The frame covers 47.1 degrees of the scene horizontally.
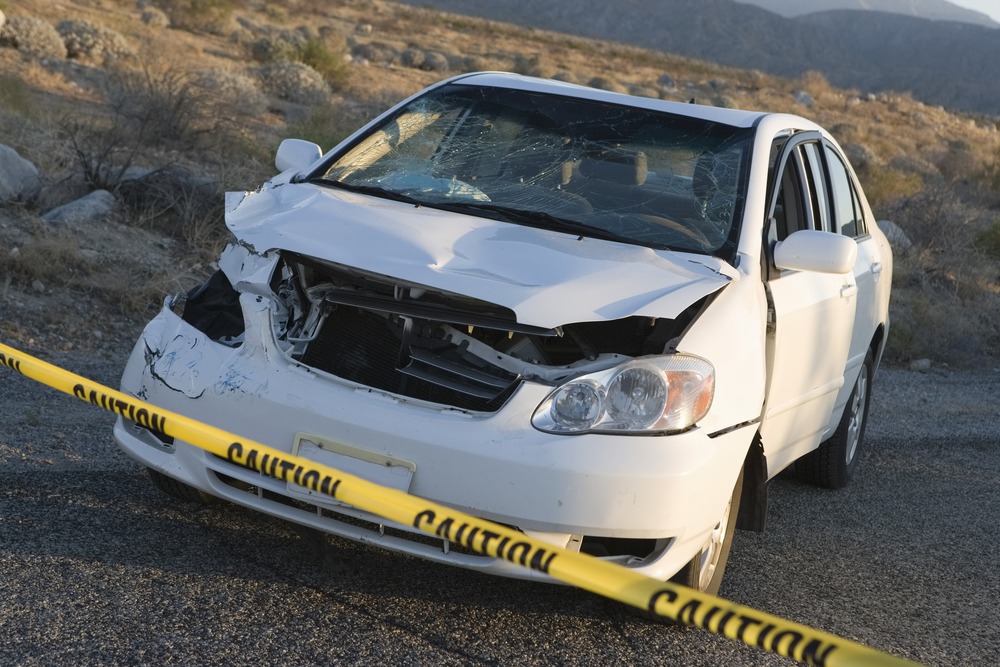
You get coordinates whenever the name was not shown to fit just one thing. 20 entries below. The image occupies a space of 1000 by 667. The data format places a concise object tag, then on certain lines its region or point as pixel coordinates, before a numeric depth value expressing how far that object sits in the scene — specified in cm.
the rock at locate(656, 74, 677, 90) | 4670
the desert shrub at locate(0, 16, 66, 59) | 1756
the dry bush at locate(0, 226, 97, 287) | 764
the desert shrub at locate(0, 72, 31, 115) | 1206
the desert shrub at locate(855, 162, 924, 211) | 1884
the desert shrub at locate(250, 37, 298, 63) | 2344
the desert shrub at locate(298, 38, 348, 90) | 2283
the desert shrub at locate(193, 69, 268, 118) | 1309
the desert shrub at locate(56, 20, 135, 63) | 1883
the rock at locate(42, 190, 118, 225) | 881
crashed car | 335
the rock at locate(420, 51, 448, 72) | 3373
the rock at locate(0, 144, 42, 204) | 901
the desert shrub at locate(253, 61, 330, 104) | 1941
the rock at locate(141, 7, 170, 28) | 2756
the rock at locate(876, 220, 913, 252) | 1462
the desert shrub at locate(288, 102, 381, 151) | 1304
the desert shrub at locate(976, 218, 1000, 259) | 1606
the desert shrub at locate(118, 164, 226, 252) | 923
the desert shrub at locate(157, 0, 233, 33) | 2906
